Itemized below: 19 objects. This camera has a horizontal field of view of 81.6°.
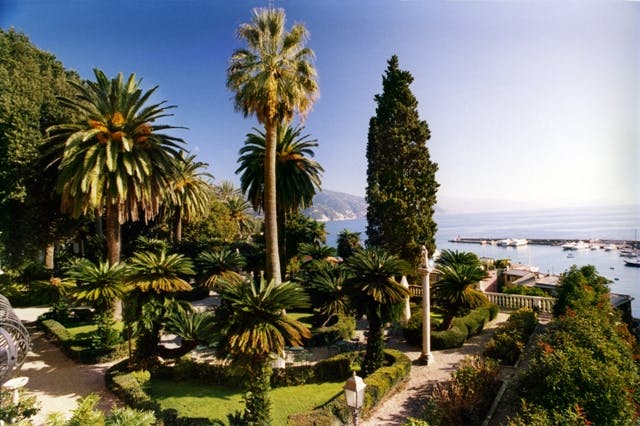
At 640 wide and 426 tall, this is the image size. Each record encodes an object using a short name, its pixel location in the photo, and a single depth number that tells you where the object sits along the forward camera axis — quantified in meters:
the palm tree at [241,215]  49.33
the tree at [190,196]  31.59
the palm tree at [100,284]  14.00
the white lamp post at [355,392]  8.05
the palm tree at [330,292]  15.62
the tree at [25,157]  22.83
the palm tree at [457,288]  16.41
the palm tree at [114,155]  18.73
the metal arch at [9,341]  5.37
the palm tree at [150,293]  12.58
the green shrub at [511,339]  13.89
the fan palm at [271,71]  14.59
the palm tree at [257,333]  9.28
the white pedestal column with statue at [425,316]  14.73
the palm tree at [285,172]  23.11
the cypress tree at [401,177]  23.41
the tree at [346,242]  32.81
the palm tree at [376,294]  12.85
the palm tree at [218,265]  18.77
